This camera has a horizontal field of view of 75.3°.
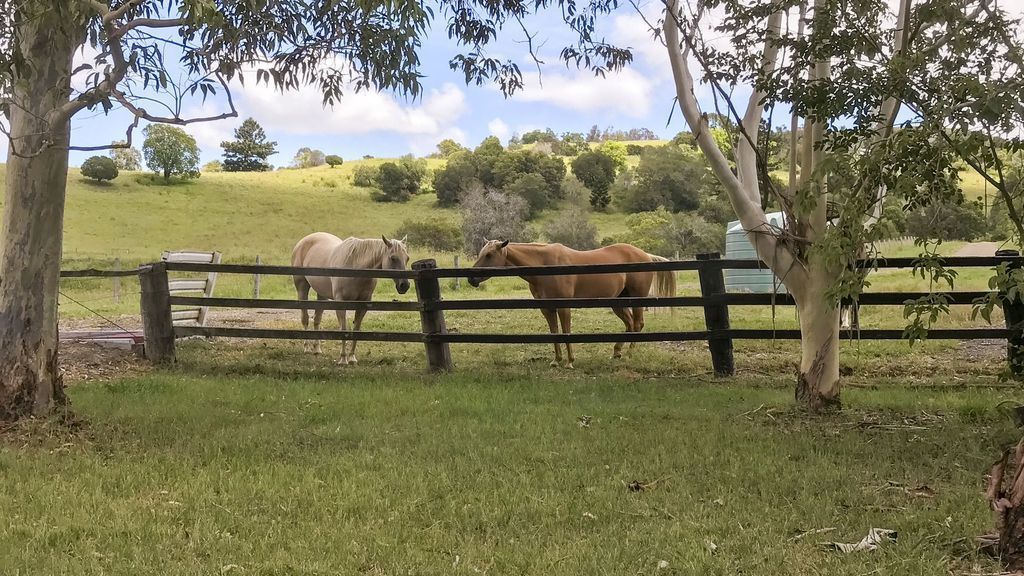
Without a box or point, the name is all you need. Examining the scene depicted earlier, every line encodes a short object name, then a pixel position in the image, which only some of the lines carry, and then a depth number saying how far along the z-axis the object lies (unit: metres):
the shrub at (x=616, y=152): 66.72
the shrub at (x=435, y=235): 42.19
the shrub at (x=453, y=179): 56.18
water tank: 16.83
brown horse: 8.79
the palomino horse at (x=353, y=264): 8.80
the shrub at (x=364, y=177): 64.18
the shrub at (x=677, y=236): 42.97
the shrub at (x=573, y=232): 43.44
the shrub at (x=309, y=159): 86.56
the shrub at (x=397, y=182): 59.03
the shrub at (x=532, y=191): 51.94
